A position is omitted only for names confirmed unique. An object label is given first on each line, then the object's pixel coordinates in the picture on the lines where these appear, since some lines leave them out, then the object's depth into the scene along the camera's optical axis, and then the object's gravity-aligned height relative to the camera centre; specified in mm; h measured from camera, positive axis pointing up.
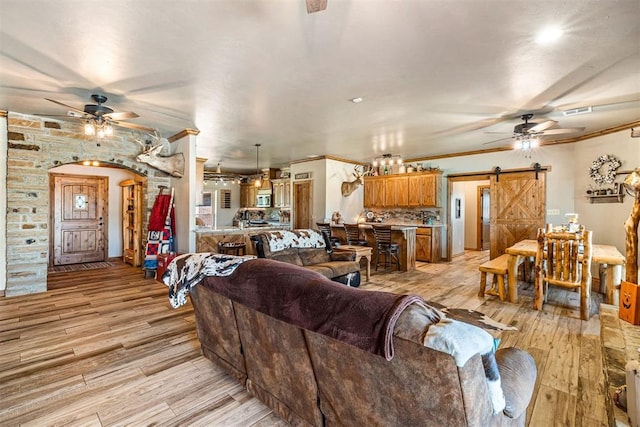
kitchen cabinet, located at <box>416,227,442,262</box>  7430 -815
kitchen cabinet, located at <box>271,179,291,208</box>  9852 +663
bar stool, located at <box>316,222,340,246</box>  6711 -346
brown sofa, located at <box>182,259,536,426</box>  1052 -660
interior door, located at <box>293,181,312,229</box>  8227 +225
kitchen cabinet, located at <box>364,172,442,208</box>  7566 +597
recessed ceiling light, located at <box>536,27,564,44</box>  2334 +1436
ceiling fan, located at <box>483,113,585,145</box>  4168 +1193
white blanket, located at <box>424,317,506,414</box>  965 -445
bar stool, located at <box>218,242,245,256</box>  5430 -635
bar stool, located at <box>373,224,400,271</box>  6113 -679
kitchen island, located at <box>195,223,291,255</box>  5539 -487
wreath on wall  5156 +769
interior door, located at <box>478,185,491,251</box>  9608 -144
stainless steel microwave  10398 +417
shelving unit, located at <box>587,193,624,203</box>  5098 +236
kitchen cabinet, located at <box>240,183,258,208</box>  11070 +664
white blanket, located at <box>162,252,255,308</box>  2018 -420
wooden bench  4221 -974
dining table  3663 -703
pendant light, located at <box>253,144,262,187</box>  7957 +870
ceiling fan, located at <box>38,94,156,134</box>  3695 +1250
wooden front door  6688 -129
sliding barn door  6320 +81
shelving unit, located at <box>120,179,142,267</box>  6344 -220
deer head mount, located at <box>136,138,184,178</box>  5414 +964
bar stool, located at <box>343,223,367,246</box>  6539 -514
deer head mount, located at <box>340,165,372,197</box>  8250 +757
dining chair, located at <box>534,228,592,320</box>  3525 -653
